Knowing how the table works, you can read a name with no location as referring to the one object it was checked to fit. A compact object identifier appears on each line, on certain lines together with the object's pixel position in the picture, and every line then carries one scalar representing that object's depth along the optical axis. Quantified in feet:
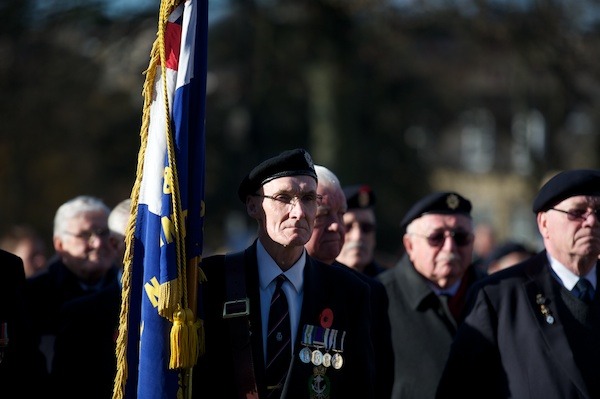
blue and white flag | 33.83
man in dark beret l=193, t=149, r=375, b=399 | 34.47
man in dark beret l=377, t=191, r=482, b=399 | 46.16
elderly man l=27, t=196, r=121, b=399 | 44.70
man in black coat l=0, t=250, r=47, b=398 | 37.83
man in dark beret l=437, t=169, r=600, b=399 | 38.60
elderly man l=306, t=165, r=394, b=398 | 42.45
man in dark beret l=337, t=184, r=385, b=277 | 53.36
